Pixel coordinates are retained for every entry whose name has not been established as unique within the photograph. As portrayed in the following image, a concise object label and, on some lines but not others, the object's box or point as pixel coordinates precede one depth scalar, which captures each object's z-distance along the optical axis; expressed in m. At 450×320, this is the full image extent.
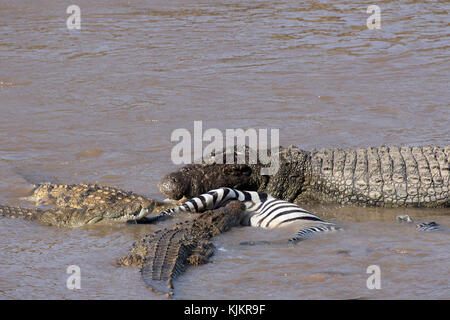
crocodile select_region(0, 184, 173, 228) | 13.00
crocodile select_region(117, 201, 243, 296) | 10.24
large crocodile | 14.09
